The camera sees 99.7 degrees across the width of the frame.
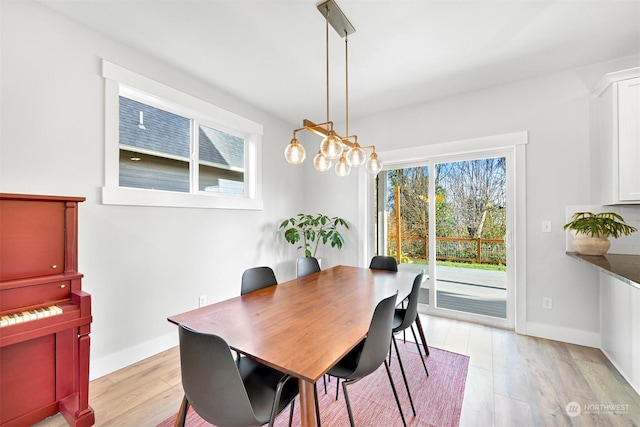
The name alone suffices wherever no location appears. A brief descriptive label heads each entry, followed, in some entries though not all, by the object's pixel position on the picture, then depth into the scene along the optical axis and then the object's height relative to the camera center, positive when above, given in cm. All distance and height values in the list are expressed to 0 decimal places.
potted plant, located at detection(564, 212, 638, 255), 224 -13
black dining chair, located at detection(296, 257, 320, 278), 261 -52
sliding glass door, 304 -21
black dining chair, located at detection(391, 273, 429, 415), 189 -67
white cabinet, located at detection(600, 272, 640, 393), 186 -85
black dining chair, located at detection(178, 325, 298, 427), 100 -66
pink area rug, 163 -124
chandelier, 176 +47
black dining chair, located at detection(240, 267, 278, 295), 202 -50
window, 220 +68
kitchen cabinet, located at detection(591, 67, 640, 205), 213 +64
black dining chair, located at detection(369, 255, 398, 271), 280 -51
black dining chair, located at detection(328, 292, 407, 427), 130 -68
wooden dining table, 106 -55
